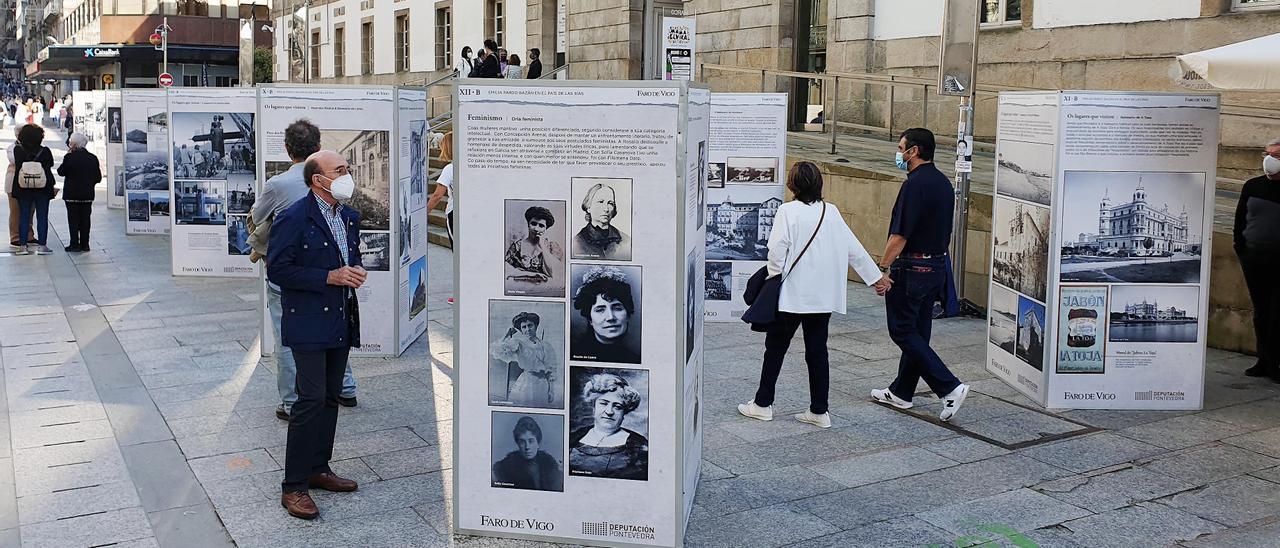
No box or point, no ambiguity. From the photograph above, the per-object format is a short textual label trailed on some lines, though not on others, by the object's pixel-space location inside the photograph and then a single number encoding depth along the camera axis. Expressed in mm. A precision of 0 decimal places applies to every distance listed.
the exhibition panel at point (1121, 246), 7758
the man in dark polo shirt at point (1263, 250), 8625
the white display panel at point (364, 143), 9117
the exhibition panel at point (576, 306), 4984
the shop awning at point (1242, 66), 7613
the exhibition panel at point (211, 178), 13984
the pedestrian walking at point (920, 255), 7469
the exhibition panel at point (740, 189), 10898
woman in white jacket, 7172
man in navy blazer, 5656
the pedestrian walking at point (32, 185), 15719
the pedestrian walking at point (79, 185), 16062
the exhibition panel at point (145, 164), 17906
